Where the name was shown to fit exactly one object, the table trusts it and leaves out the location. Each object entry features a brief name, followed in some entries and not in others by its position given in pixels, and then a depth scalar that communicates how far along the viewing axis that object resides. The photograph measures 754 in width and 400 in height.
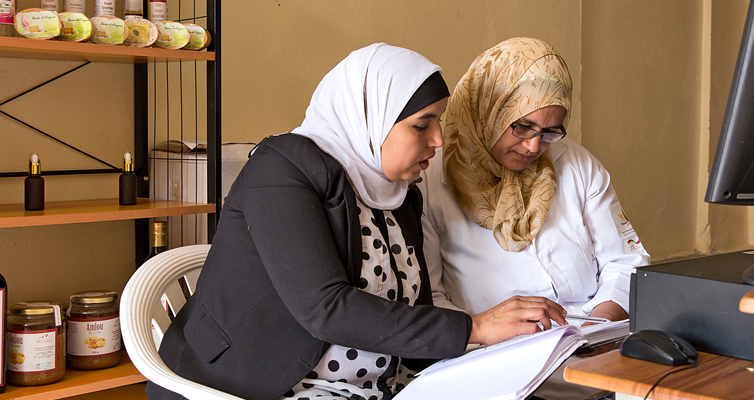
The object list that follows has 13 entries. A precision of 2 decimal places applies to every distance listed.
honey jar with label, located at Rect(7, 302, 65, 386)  1.59
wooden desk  0.77
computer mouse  0.86
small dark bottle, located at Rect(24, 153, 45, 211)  1.66
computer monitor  0.80
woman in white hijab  1.11
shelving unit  1.56
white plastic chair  1.18
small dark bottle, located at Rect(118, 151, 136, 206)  1.81
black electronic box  0.89
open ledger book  0.94
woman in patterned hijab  1.63
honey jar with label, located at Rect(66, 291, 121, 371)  1.72
